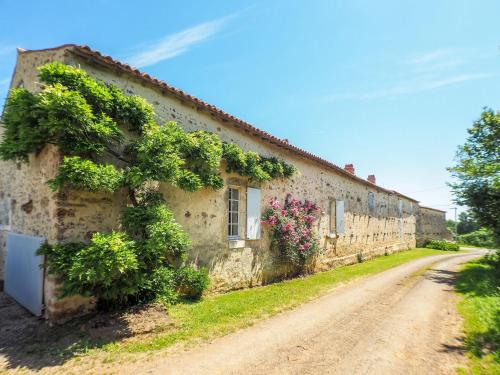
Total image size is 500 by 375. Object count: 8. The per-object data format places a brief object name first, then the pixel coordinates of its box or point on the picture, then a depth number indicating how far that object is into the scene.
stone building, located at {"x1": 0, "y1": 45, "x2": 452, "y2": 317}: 4.97
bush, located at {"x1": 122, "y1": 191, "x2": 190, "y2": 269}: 4.72
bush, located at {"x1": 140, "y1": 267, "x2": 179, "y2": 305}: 5.34
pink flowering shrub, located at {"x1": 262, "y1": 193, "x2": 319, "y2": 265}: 8.93
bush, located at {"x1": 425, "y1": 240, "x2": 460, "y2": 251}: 23.88
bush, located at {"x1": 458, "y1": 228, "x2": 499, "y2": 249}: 10.46
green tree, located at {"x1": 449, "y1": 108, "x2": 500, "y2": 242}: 10.12
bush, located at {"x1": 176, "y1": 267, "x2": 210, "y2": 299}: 6.06
